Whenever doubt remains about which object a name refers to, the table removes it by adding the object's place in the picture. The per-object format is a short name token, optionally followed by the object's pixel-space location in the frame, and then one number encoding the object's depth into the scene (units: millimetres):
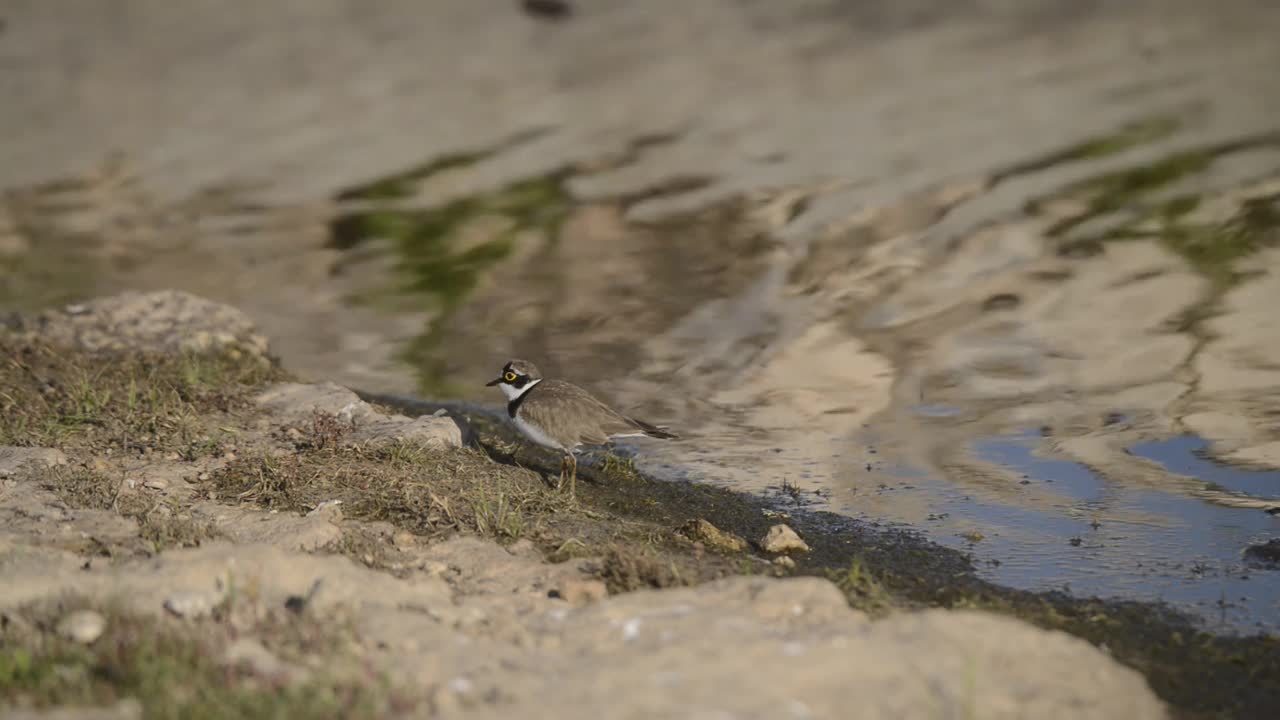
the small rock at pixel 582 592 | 11703
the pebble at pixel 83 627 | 10352
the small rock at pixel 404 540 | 13266
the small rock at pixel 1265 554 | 13922
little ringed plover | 16687
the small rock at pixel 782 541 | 14008
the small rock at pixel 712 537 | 13969
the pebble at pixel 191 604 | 10852
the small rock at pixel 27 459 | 14594
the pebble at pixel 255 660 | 9852
